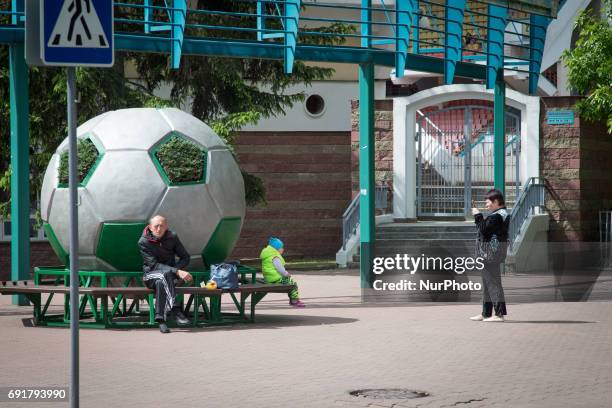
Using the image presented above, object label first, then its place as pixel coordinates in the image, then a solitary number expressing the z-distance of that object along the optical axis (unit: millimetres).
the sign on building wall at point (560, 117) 27500
